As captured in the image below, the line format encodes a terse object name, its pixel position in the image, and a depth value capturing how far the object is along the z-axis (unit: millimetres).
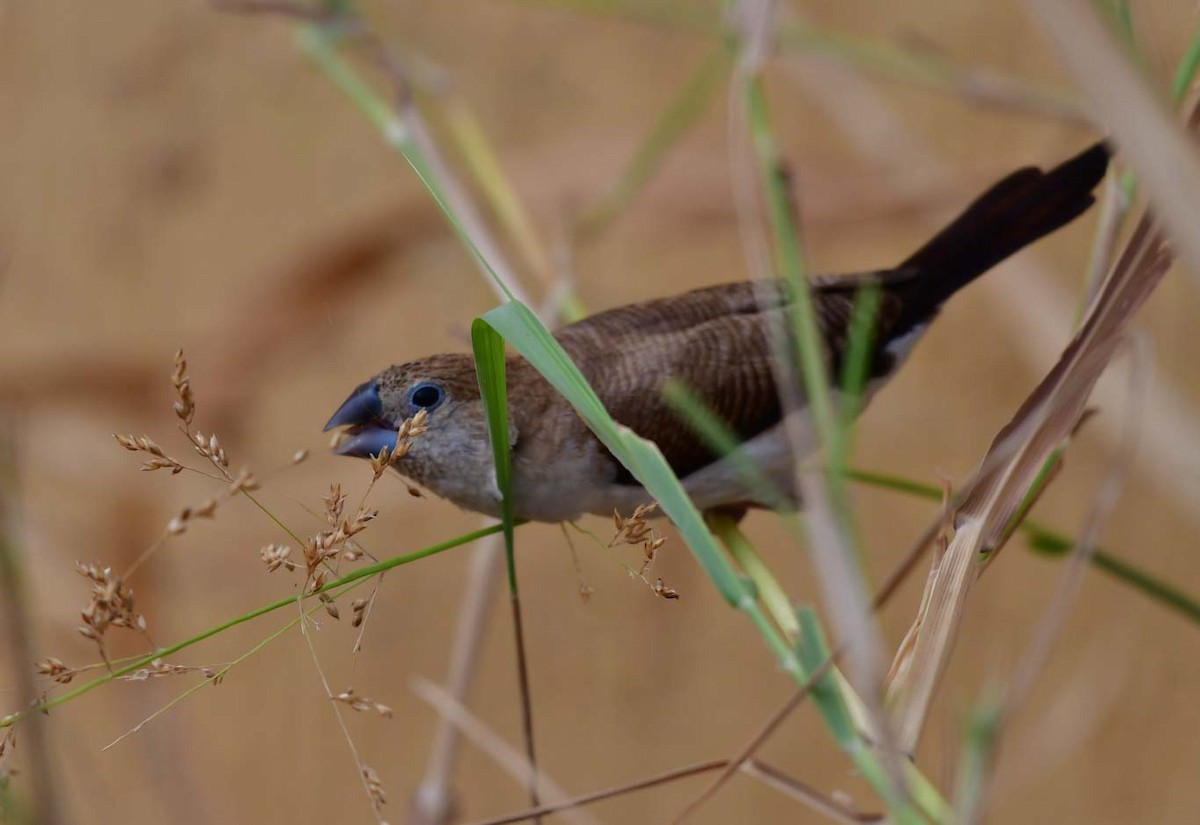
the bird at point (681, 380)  2482
